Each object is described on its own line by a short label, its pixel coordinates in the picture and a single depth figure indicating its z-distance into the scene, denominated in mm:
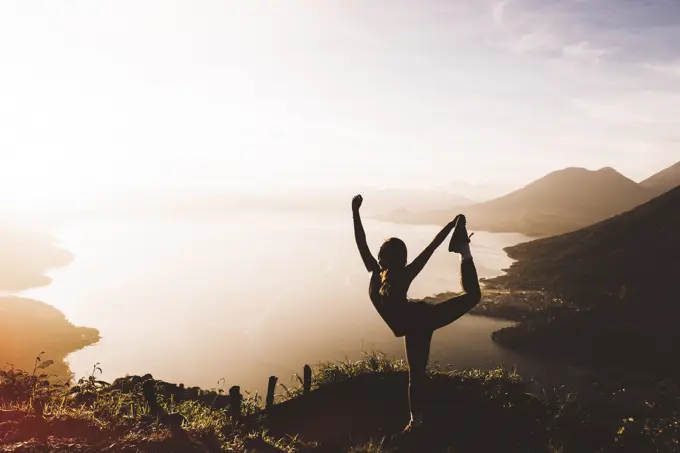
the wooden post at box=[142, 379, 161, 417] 6129
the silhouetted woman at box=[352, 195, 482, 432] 4594
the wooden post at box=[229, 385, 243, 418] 7637
